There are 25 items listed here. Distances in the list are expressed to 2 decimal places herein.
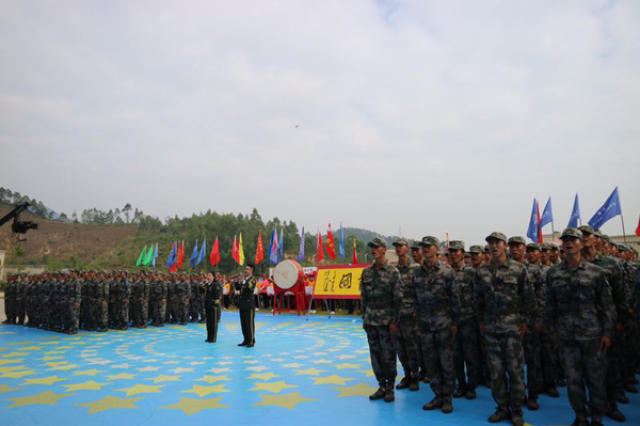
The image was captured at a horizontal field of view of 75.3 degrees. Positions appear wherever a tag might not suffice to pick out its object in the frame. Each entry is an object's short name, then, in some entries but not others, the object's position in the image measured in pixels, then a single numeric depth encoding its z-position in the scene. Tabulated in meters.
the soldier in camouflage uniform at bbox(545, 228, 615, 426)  3.78
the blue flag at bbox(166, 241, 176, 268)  30.22
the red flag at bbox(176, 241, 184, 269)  29.89
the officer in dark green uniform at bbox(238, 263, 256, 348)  8.89
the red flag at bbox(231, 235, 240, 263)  24.37
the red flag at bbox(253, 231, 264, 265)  25.89
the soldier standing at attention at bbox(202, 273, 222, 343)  9.50
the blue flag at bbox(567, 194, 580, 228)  15.33
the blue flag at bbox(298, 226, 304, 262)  26.98
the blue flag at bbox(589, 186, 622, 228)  13.04
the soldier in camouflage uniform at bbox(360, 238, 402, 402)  4.98
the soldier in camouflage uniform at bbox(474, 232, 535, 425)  4.09
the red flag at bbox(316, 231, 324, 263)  23.12
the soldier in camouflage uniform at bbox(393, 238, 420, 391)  5.56
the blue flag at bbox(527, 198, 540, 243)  16.44
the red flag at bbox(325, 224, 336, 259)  25.56
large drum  16.41
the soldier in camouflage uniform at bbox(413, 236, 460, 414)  4.62
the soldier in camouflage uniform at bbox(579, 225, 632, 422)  4.16
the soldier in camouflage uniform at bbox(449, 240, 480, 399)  5.12
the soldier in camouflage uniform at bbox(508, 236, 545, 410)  4.71
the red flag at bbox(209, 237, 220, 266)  25.48
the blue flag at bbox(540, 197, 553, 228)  15.89
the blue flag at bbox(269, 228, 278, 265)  24.95
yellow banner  15.28
